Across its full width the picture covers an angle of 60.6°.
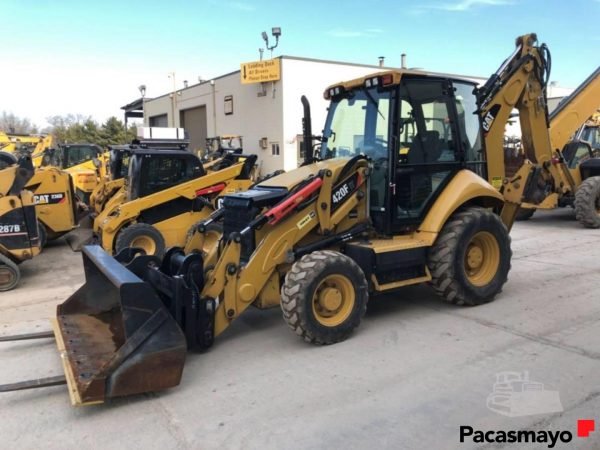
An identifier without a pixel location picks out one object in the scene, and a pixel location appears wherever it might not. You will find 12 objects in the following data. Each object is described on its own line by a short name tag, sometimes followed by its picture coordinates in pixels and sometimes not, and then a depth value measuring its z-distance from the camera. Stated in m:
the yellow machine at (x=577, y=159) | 9.45
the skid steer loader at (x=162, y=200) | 8.93
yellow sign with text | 23.83
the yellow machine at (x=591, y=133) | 13.48
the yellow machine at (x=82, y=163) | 14.14
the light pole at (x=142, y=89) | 31.33
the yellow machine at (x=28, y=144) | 16.84
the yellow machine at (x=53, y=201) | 9.71
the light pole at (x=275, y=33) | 23.05
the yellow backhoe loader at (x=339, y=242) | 3.83
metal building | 23.94
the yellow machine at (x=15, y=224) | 7.35
